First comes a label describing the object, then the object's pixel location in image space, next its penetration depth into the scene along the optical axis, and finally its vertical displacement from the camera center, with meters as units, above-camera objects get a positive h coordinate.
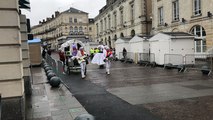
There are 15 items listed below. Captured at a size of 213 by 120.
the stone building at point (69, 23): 65.36 +13.21
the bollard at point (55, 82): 7.56 -1.16
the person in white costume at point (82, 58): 10.51 -0.13
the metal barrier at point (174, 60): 13.25 -0.44
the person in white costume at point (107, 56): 11.52 -0.03
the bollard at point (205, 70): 10.06 -0.96
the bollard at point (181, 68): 11.66 -0.96
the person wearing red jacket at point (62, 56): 16.14 +0.02
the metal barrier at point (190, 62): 11.81 -0.61
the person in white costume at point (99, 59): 14.34 -0.28
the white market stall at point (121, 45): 21.71 +1.41
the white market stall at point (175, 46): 13.46 +0.70
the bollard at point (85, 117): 2.52 -0.93
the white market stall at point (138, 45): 17.58 +1.06
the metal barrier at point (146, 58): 15.53 -0.30
